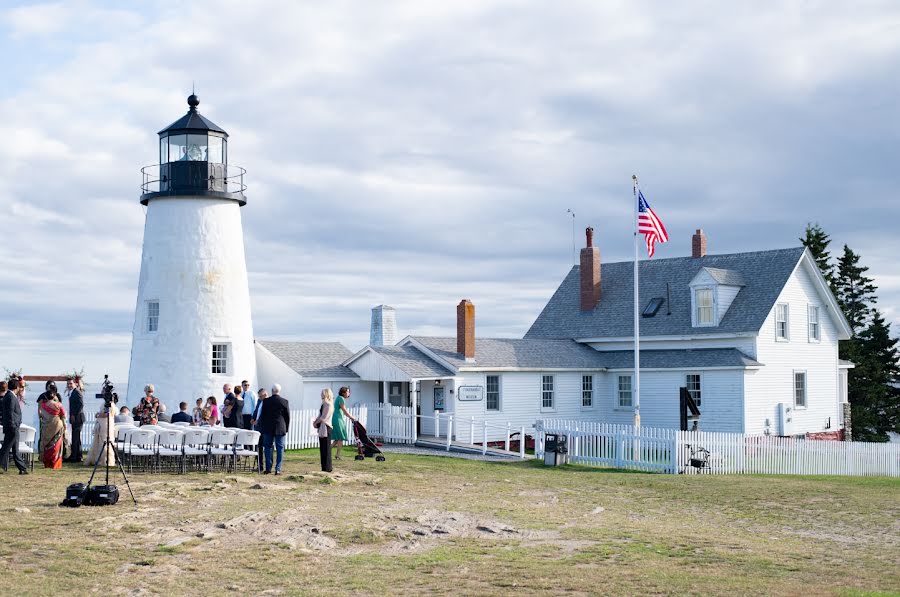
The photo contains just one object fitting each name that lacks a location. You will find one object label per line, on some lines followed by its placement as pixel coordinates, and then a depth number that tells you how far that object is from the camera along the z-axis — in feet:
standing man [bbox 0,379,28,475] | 67.21
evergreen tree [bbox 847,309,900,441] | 168.45
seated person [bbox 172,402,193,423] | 81.41
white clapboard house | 119.44
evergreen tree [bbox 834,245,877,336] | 180.65
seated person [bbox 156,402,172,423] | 82.87
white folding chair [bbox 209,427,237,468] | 72.18
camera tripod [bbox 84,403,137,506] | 52.62
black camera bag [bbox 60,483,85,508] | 51.72
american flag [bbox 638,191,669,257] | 108.17
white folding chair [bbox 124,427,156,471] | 71.00
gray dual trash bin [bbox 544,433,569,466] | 92.38
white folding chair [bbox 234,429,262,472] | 73.56
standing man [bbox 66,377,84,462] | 72.69
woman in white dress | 71.46
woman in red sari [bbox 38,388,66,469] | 71.67
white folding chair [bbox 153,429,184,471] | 70.95
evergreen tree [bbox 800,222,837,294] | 175.63
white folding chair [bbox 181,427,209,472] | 71.61
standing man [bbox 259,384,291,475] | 70.03
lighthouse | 106.93
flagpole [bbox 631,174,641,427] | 107.65
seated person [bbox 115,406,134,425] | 76.02
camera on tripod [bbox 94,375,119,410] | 69.56
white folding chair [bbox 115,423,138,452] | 70.85
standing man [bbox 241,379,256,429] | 84.28
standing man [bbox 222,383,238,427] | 81.05
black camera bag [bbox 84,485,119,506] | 52.16
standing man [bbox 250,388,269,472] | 73.46
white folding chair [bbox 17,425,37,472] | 71.87
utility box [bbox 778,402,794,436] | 128.98
